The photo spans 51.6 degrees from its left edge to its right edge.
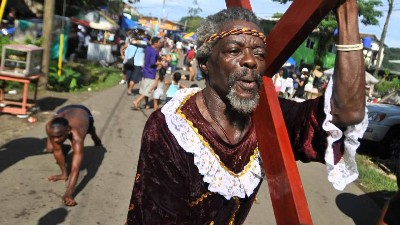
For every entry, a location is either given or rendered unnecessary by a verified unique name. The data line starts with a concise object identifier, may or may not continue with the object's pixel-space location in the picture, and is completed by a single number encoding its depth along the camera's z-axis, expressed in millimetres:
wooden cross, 1337
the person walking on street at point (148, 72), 10102
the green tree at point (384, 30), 25075
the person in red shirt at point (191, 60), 17245
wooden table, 7664
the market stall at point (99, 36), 19375
